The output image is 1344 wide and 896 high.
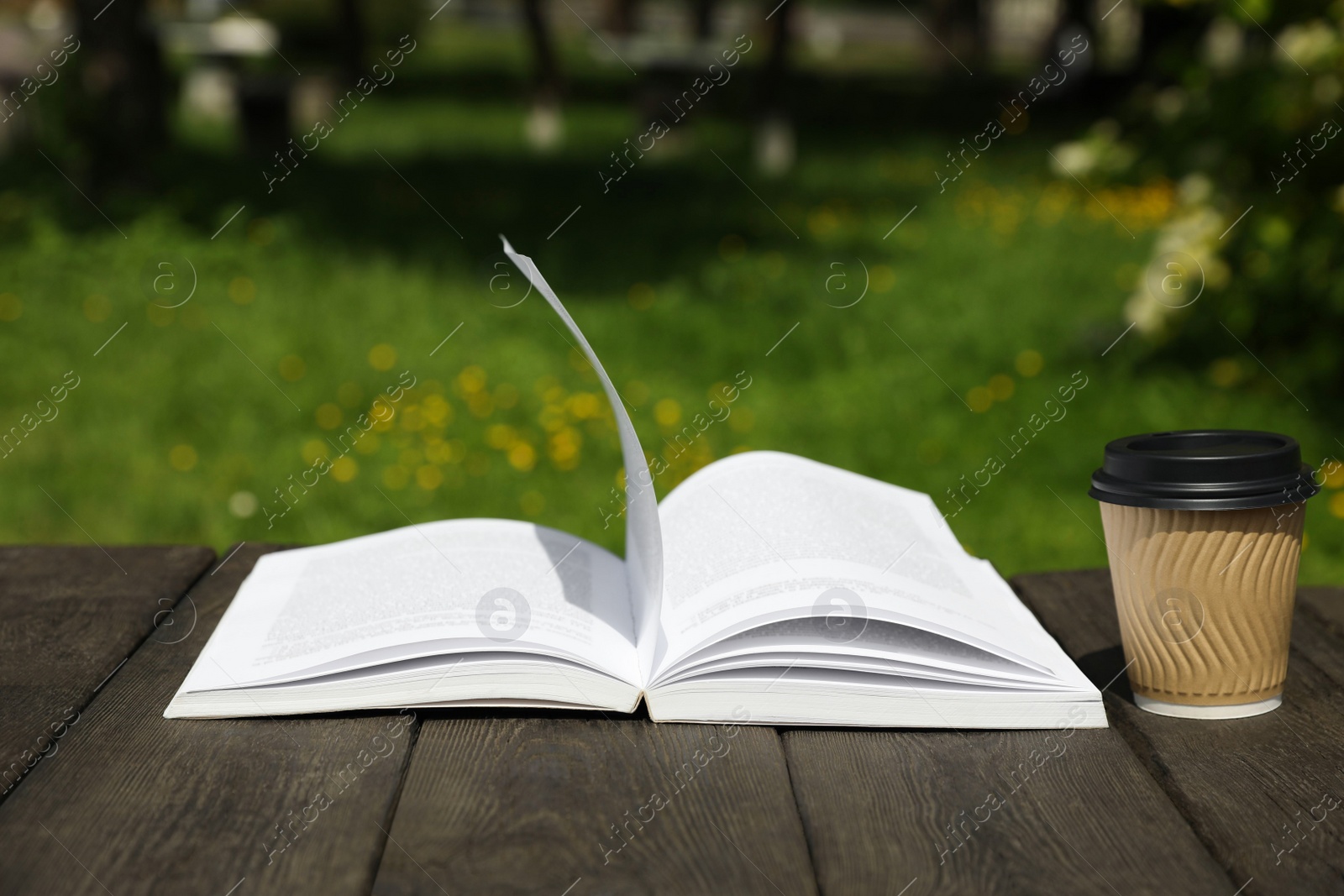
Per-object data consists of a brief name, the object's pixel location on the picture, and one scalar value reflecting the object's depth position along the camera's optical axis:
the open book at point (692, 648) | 1.50
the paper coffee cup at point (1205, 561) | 1.47
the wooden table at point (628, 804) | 1.41
